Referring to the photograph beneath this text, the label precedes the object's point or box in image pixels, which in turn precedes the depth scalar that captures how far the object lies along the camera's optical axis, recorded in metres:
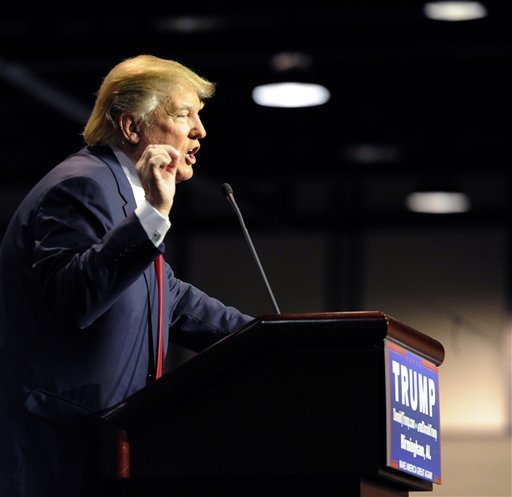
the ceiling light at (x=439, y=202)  20.95
